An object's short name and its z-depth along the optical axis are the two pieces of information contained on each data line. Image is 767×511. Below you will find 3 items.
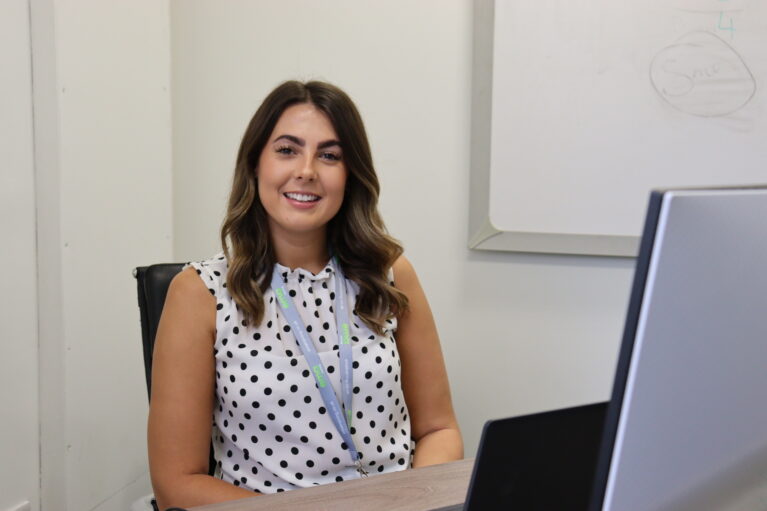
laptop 0.71
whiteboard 1.95
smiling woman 1.42
